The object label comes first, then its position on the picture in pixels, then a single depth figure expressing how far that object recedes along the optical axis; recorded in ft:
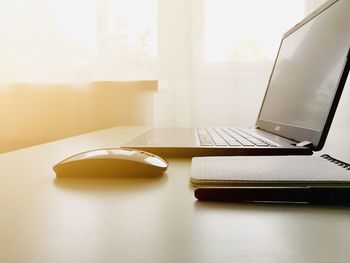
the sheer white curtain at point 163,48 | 5.66
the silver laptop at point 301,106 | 1.94
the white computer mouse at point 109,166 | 1.53
